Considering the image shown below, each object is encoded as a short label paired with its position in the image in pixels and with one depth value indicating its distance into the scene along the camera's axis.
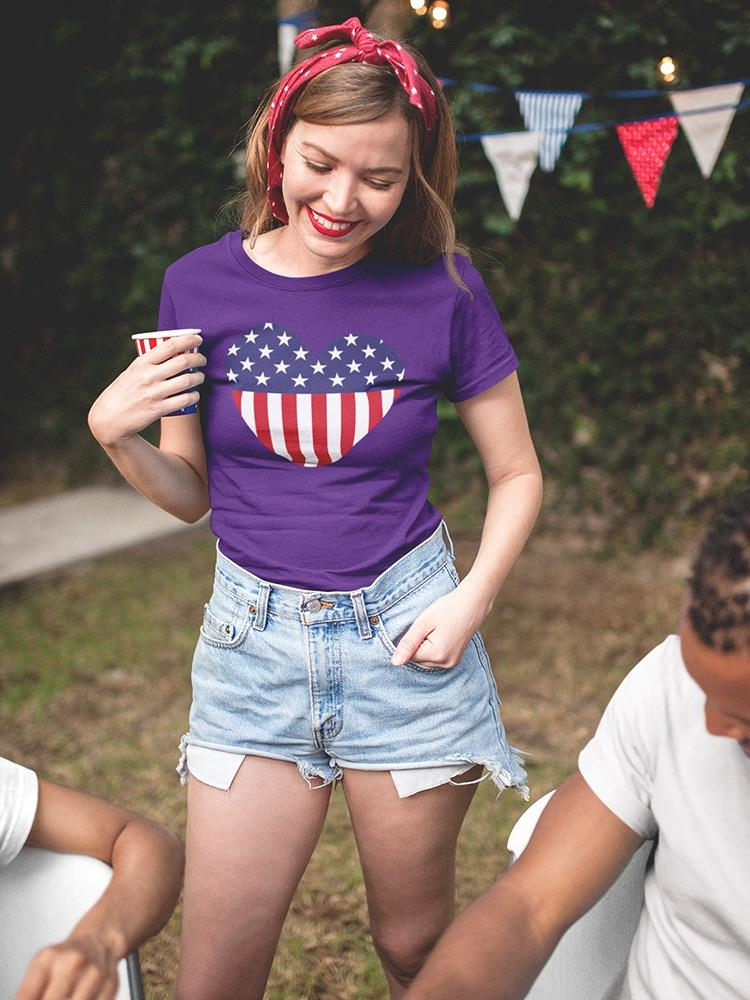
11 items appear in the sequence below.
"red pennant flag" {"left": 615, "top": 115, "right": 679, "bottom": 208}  3.20
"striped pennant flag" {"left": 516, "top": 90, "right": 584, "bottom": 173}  3.36
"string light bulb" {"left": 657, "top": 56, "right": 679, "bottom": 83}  3.35
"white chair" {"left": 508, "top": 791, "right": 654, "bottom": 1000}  1.20
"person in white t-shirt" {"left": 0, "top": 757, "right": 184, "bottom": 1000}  1.15
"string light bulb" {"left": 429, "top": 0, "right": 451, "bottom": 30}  3.79
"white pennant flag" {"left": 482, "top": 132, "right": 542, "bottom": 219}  3.55
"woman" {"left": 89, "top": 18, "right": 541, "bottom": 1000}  1.39
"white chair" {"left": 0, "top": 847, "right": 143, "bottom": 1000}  1.23
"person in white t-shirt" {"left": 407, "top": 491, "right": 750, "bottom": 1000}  0.97
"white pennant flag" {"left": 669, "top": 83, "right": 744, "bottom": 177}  3.22
